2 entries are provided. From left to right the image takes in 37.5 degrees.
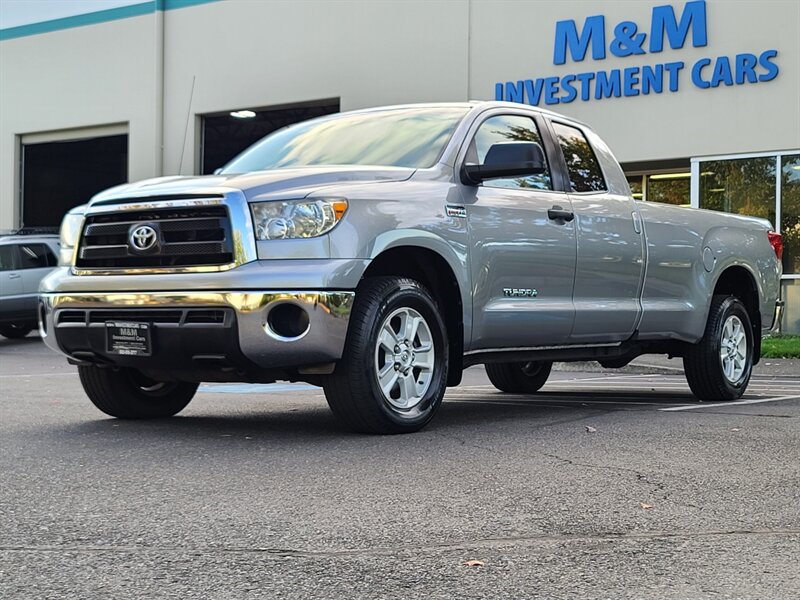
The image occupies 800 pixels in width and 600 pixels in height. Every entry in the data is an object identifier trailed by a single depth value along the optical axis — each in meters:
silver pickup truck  5.74
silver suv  19.83
